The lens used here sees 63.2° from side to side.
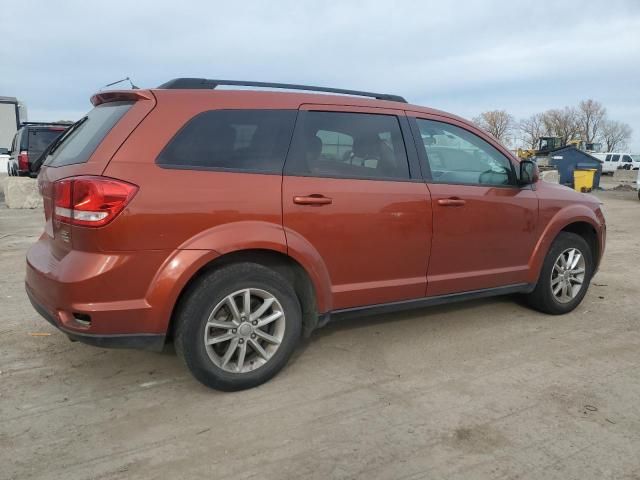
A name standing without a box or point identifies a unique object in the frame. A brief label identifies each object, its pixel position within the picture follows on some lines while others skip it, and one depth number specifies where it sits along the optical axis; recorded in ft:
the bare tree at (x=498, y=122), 272.31
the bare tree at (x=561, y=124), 271.84
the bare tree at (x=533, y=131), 271.28
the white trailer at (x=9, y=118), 79.10
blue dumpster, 72.38
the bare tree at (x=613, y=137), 296.92
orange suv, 9.27
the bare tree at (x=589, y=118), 285.43
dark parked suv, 39.37
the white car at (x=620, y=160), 157.07
